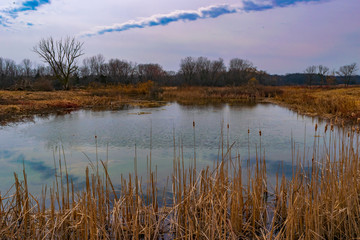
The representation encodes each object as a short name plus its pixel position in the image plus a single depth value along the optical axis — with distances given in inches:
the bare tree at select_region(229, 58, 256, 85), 2487.7
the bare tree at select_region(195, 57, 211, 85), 2368.4
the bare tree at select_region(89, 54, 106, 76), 2465.6
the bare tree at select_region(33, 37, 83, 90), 1419.4
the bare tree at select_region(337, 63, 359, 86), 1927.9
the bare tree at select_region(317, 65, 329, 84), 2294.2
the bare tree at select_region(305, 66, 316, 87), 2182.3
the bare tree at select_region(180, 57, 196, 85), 2596.7
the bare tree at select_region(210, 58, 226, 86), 2462.4
